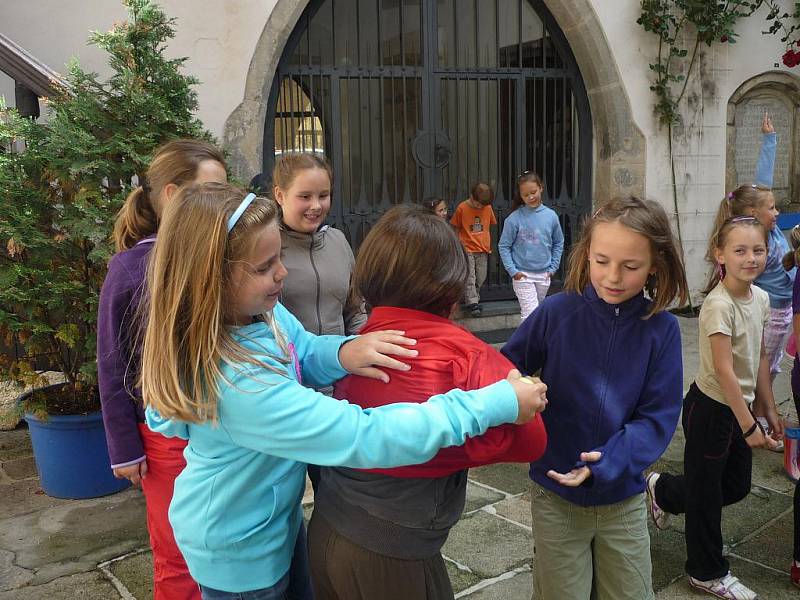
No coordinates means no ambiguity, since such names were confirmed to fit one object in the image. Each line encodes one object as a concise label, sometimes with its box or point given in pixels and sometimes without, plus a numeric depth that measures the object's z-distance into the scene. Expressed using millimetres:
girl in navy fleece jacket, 2082
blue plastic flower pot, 3861
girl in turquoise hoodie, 1469
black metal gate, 7121
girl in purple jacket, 2209
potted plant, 3703
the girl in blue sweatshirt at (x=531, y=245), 6273
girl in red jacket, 1574
